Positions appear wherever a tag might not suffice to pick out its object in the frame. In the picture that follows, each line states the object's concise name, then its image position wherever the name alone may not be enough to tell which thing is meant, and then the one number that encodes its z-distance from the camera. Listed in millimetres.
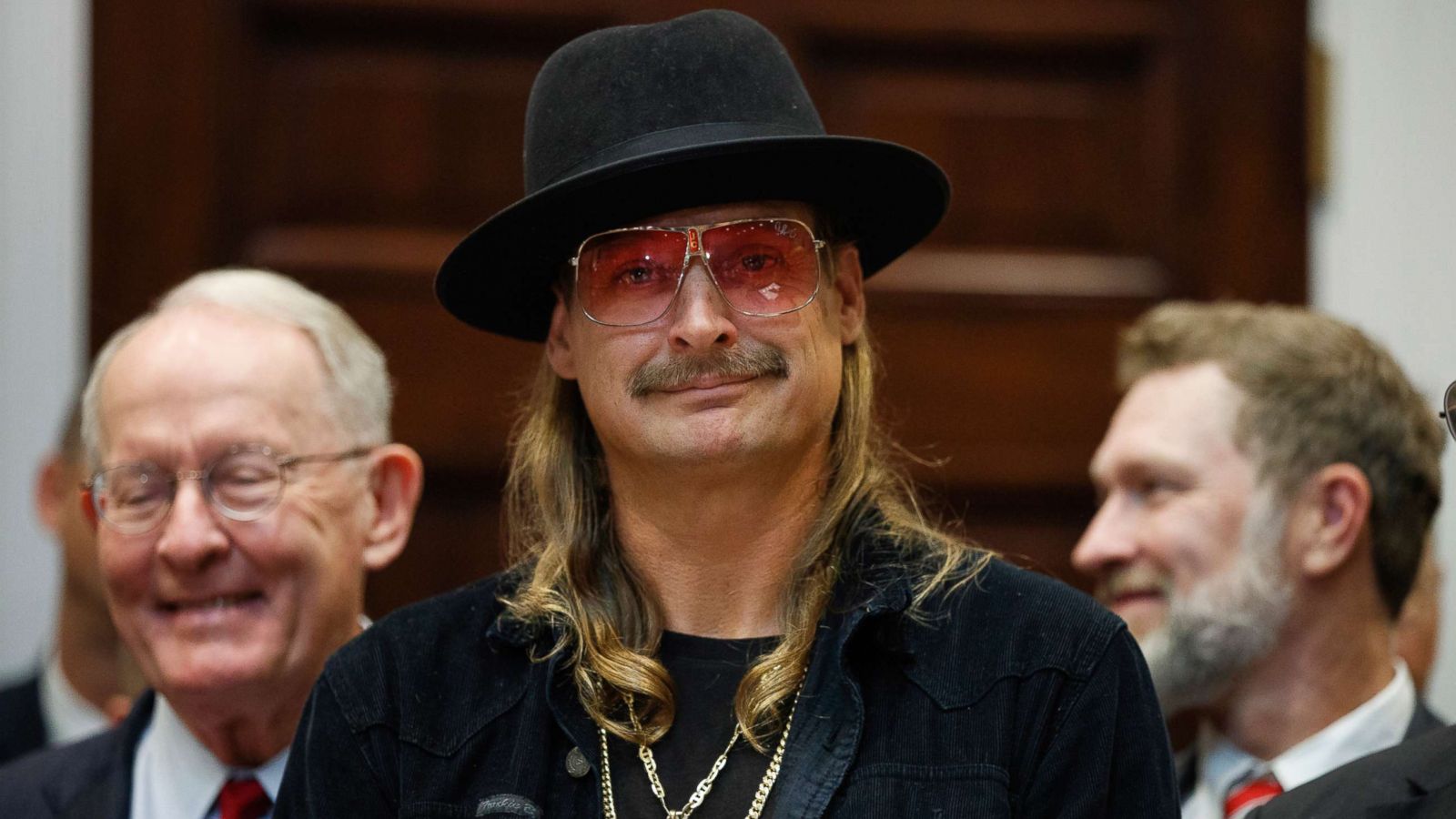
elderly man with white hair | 5383
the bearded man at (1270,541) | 6000
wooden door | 6895
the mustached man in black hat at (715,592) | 4207
